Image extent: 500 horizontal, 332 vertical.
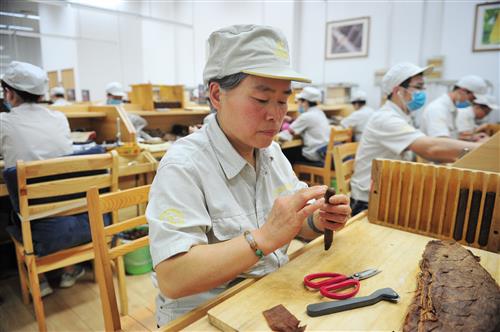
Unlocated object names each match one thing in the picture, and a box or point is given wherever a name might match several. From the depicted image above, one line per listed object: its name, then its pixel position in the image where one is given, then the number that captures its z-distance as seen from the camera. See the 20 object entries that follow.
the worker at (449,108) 3.39
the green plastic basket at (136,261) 2.49
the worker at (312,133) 4.13
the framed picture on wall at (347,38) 6.59
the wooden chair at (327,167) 3.63
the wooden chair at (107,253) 1.04
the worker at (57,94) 5.88
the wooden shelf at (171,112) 3.35
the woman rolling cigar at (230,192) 0.76
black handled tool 0.68
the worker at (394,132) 2.11
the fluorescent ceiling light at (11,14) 5.07
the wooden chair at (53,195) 1.63
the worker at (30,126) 2.19
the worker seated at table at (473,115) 4.09
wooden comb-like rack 1.00
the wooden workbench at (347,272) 0.66
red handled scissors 0.74
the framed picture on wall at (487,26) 5.30
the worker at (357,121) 5.17
